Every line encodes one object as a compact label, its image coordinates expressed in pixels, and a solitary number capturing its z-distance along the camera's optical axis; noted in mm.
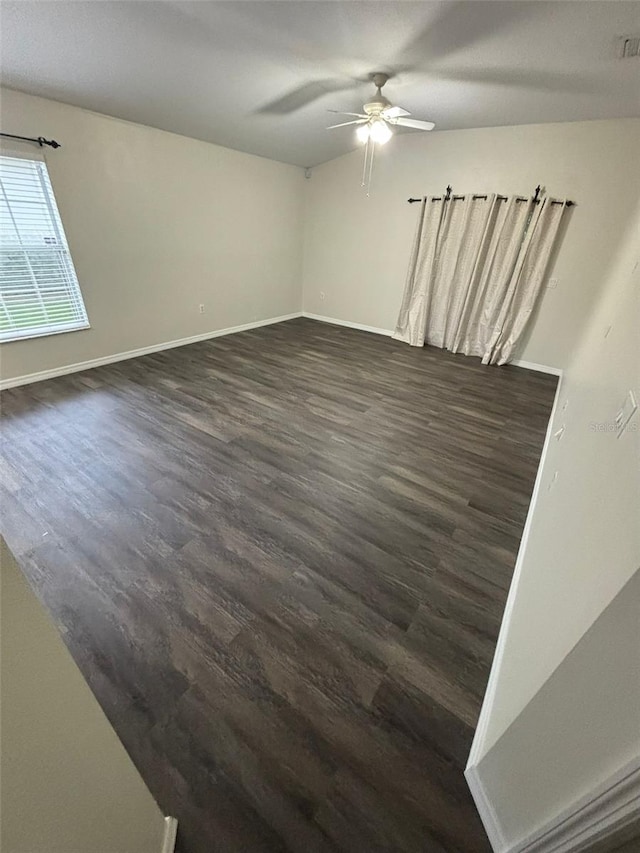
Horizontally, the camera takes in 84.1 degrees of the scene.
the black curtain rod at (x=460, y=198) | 3695
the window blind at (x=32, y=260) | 2783
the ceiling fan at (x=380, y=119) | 2490
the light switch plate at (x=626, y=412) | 876
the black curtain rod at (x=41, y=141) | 2692
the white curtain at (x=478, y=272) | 3869
